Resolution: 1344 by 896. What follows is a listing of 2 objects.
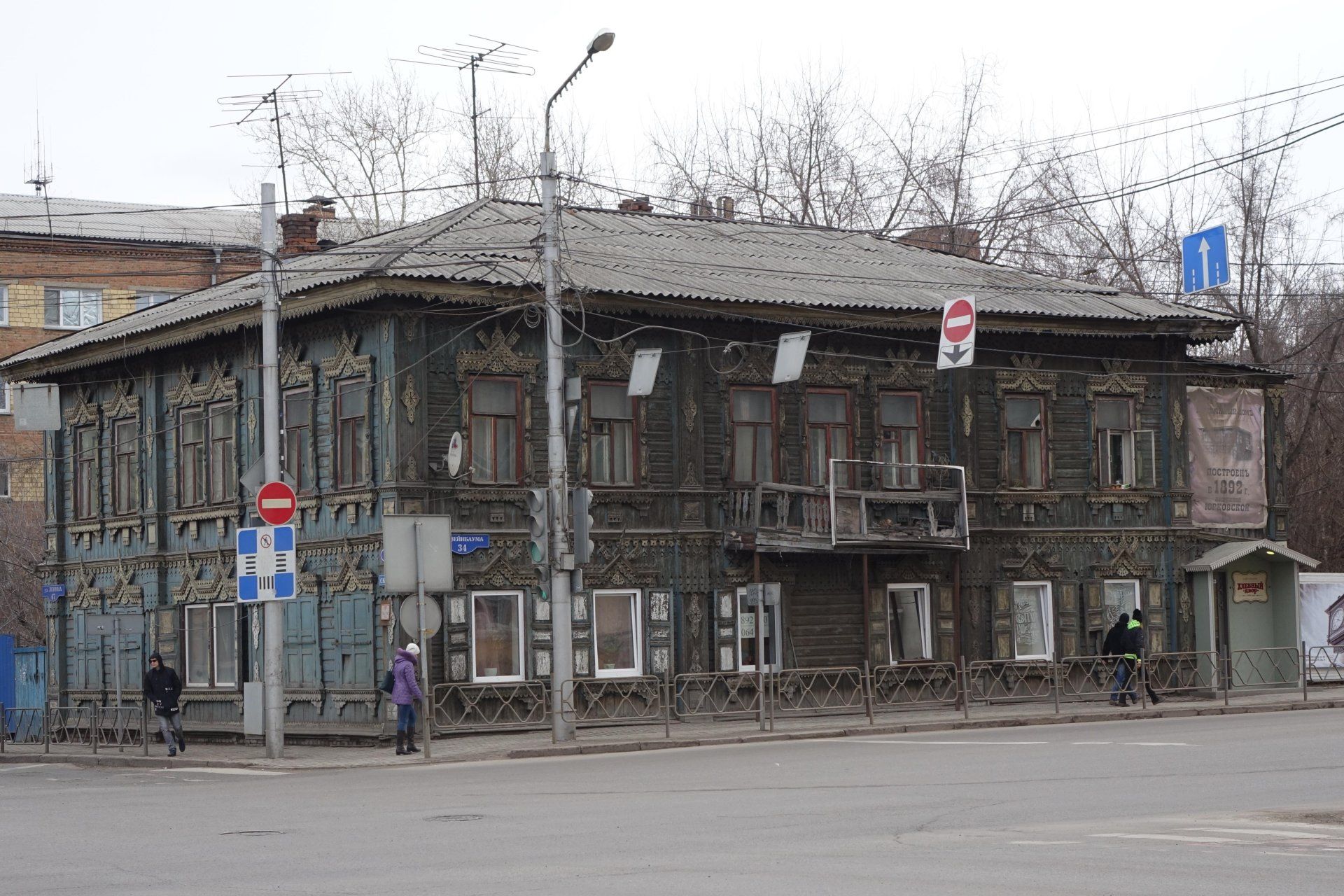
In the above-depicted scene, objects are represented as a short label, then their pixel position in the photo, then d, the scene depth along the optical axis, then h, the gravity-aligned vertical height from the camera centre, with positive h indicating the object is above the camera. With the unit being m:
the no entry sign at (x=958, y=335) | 31.14 +3.60
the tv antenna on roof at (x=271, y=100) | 28.44 +7.24
